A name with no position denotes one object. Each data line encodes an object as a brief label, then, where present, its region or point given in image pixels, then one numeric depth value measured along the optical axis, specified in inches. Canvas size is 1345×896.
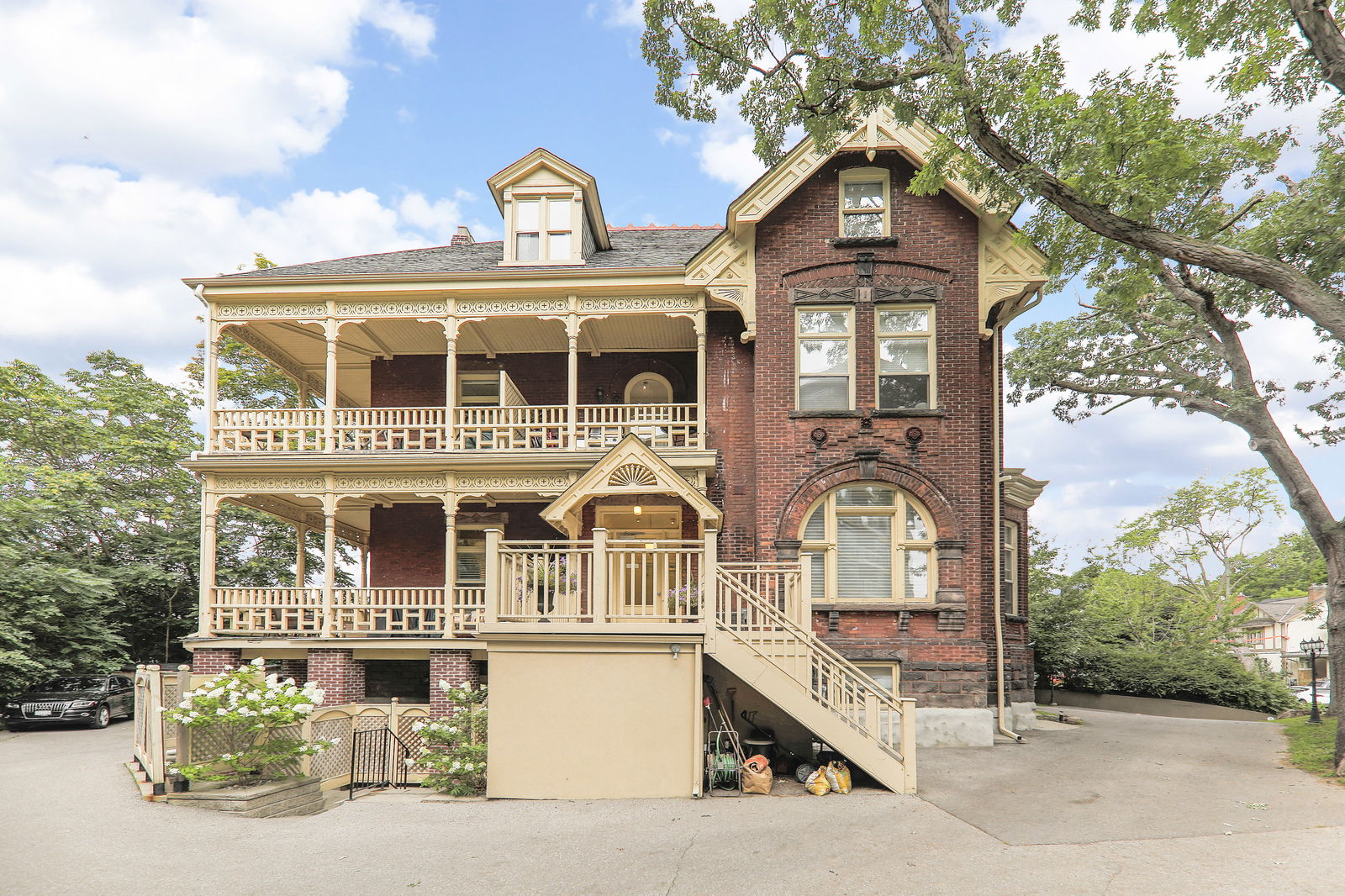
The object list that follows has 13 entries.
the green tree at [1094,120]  425.1
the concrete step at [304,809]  388.5
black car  701.9
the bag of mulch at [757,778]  398.0
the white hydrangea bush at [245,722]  396.5
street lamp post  665.6
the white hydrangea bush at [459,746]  423.8
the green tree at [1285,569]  1283.2
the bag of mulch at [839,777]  394.3
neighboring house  2332.7
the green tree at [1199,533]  1237.1
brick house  563.2
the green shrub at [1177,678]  814.5
